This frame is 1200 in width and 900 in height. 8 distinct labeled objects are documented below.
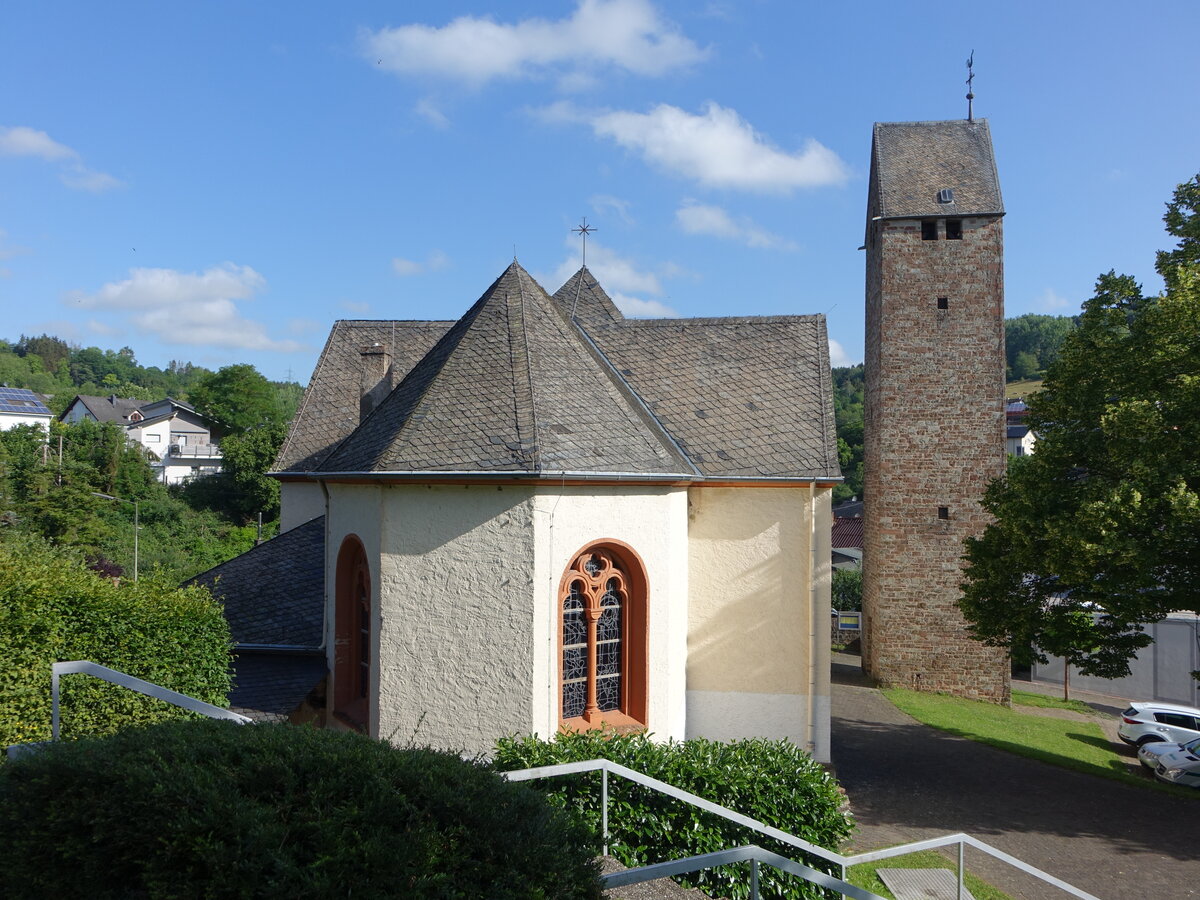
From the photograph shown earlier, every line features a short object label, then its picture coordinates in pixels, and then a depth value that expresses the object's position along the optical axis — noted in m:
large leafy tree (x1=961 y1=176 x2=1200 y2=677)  15.01
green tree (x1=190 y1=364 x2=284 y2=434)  75.94
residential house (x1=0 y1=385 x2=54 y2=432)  76.62
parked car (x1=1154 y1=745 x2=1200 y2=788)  19.55
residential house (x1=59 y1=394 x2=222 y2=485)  73.19
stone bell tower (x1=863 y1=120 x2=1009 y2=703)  26.61
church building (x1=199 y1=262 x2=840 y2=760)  11.62
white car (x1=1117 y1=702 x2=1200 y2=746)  23.48
